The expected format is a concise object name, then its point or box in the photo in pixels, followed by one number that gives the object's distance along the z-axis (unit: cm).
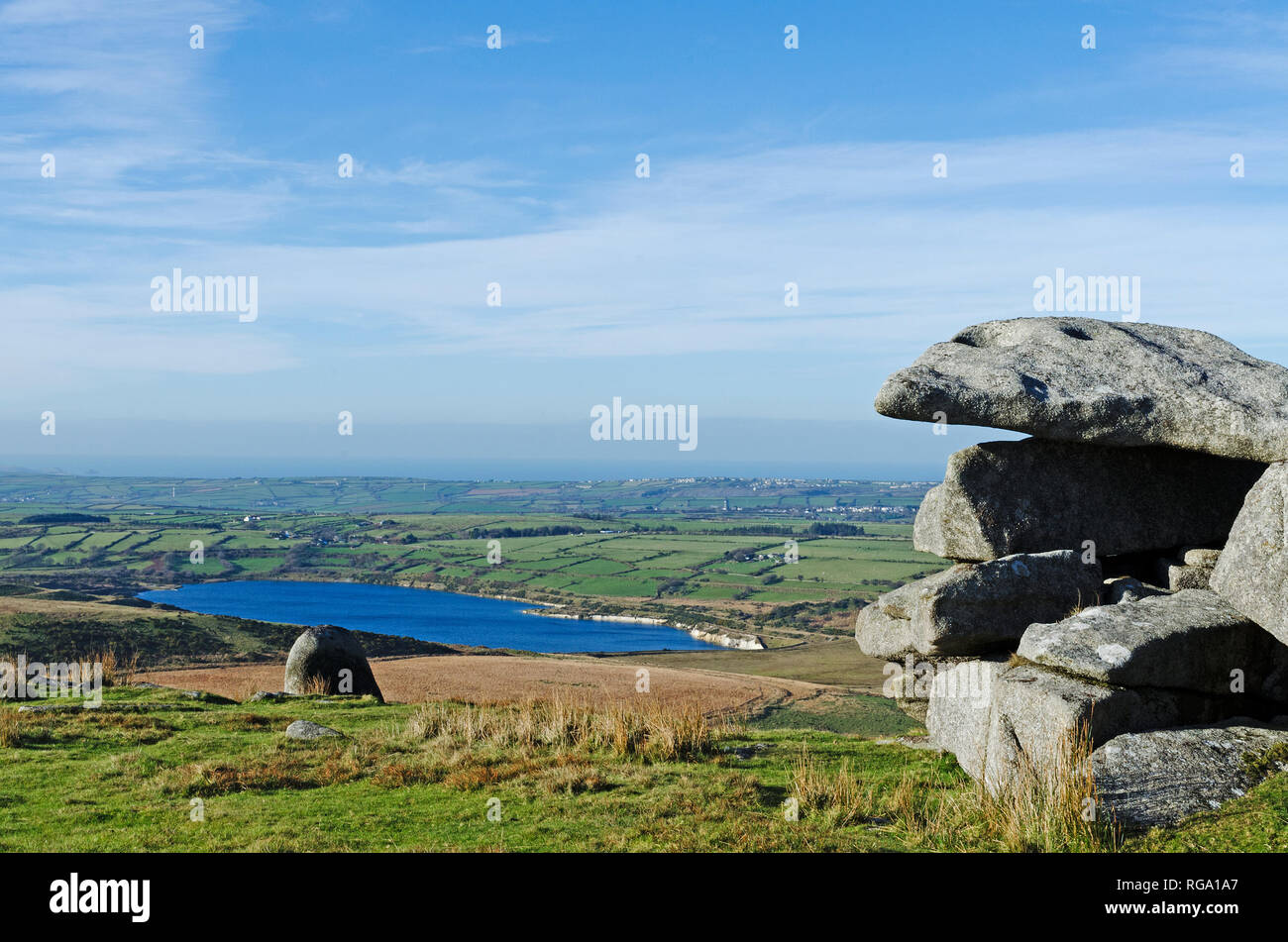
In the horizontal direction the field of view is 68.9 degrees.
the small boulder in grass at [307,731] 1606
